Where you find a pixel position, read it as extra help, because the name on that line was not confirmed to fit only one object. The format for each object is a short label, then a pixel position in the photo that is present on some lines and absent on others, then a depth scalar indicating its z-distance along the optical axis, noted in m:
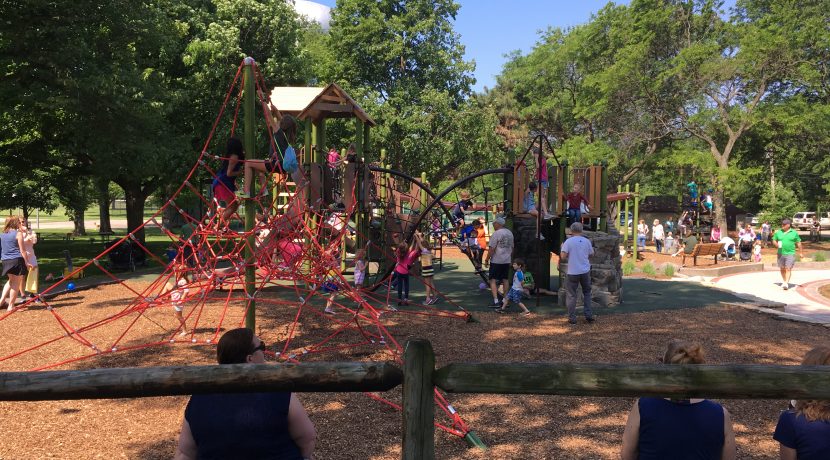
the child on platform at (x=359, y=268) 9.59
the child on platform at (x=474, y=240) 15.99
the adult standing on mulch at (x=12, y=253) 9.35
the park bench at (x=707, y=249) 18.58
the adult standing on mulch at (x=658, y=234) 24.67
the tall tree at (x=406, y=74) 28.67
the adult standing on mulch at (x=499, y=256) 10.22
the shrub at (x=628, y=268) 16.19
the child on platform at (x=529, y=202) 11.22
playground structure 6.32
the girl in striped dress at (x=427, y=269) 10.89
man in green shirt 13.53
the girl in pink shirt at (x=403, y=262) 10.21
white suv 46.16
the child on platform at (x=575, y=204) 11.70
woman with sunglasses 2.23
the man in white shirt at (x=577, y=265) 9.17
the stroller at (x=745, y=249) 22.20
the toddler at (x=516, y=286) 10.38
